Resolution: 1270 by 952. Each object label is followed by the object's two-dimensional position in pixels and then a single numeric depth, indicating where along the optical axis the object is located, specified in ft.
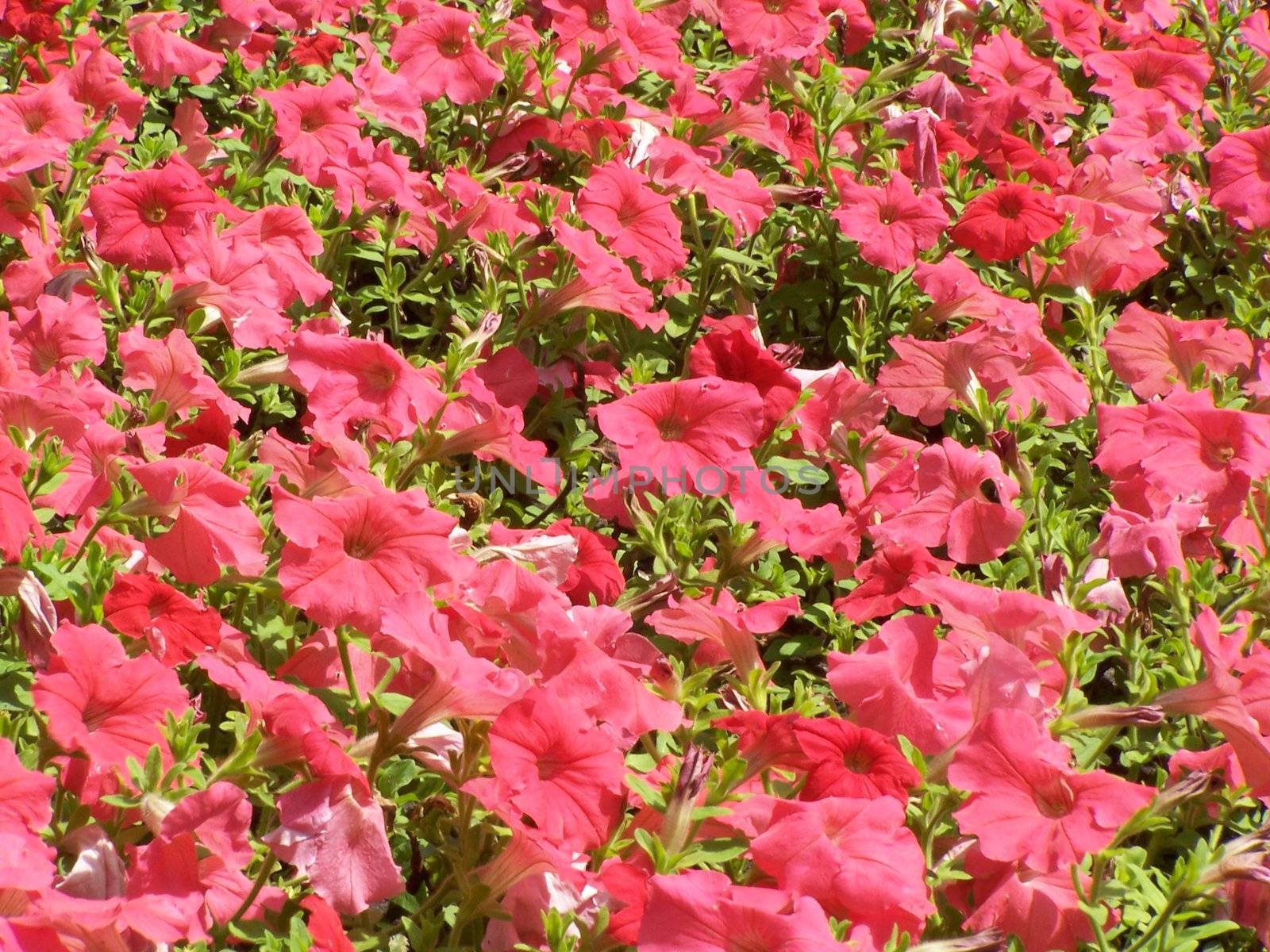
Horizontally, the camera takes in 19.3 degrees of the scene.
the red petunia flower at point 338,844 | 5.64
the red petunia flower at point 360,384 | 6.21
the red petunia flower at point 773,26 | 7.29
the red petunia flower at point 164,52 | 6.96
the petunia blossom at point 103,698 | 5.62
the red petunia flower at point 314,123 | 6.82
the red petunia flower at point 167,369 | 6.21
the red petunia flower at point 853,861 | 5.61
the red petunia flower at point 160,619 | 5.81
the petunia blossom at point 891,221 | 6.80
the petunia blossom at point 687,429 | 6.26
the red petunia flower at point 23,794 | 5.49
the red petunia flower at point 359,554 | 5.75
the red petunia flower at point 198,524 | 5.87
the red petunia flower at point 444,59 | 7.00
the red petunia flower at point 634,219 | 6.66
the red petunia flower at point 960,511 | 6.26
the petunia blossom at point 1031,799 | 5.70
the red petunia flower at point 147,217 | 6.40
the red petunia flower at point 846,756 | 5.75
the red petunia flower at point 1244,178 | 7.12
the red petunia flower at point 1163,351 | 6.73
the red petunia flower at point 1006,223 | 6.82
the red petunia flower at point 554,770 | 5.66
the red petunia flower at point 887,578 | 6.22
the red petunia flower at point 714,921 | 5.52
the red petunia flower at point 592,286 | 6.57
